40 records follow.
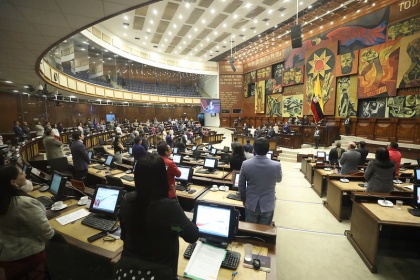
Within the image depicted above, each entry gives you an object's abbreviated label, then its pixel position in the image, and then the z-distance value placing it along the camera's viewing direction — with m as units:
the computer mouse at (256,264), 1.70
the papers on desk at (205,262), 1.60
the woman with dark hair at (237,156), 4.37
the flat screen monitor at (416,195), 3.02
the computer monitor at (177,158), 5.48
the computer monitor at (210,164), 5.21
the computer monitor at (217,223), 1.88
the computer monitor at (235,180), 3.75
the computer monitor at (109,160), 5.35
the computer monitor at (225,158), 5.85
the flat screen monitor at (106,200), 2.50
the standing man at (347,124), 11.34
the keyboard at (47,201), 2.97
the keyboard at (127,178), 4.27
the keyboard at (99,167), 5.38
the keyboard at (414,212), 2.87
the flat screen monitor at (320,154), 7.44
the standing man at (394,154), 4.79
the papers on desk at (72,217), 2.49
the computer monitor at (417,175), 4.24
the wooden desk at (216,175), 4.71
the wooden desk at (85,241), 1.93
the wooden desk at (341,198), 4.22
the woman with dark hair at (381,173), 3.43
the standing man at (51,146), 5.04
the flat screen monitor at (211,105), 21.97
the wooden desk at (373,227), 2.73
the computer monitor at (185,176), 4.07
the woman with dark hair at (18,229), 1.66
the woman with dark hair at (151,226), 1.18
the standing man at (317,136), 10.94
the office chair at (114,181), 3.50
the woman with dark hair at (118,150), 6.04
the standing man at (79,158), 4.69
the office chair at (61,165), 5.00
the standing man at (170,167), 3.26
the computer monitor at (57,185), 3.10
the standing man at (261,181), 2.50
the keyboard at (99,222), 2.32
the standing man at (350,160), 5.01
